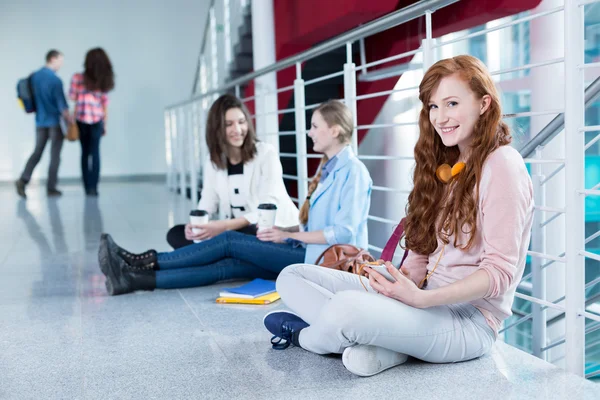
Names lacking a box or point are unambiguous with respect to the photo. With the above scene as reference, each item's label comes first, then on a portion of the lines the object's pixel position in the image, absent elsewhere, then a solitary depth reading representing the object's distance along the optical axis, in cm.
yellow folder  248
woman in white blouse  294
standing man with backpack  739
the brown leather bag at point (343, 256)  215
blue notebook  252
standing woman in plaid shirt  718
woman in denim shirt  243
